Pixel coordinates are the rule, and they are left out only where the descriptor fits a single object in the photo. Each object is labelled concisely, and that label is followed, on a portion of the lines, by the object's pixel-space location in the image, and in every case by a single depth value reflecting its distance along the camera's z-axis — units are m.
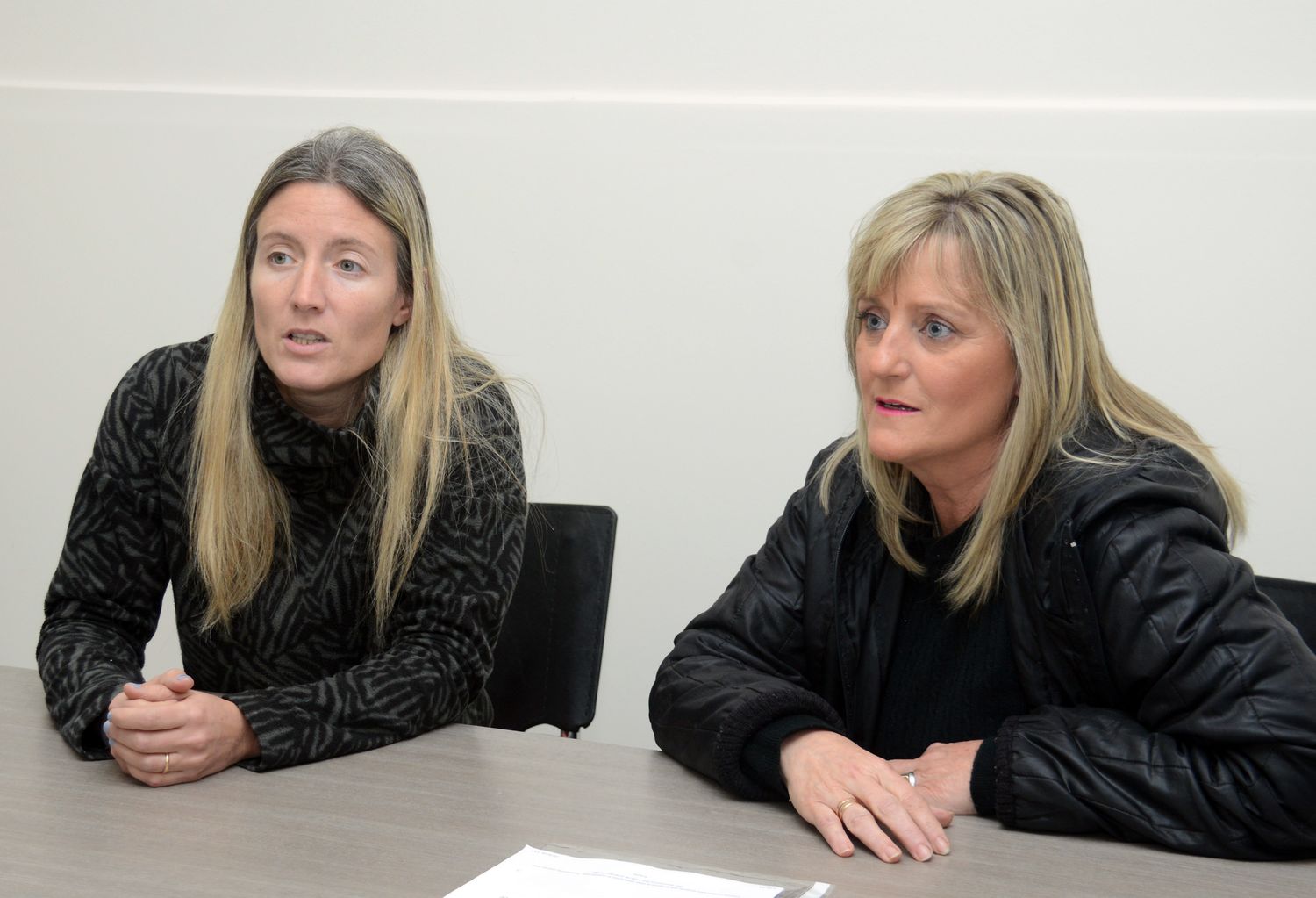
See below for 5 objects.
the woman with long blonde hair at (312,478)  1.75
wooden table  1.14
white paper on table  1.08
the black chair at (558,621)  1.96
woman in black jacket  1.27
